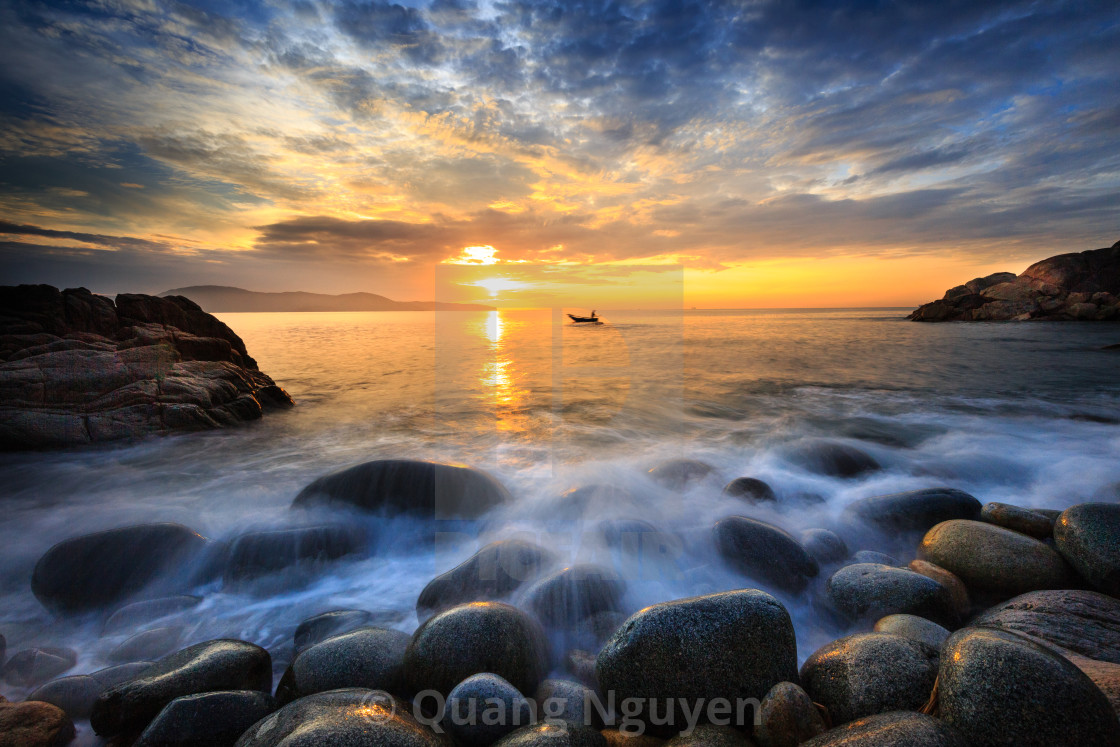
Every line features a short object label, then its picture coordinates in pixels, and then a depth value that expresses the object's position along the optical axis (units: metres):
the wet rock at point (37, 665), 3.45
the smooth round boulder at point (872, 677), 2.46
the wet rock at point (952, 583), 3.80
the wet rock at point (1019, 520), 4.47
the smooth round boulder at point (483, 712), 2.47
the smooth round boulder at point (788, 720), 2.24
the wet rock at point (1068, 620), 3.02
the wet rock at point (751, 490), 6.36
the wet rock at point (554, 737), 2.23
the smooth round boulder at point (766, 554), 4.45
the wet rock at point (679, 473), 7.02
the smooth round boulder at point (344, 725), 2.07
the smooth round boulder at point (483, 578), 4.26
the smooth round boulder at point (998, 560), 3.90
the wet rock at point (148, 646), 3.69
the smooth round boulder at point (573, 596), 3.93
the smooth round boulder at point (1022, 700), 1.92
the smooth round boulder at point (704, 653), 2.58
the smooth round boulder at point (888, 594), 3.61
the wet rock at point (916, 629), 3.09
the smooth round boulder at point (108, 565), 4.37
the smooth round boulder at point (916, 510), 5.28
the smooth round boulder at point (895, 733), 1.88
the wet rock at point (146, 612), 4.09
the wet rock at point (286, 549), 4.91
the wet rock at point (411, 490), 5.98
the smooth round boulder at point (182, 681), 2.73
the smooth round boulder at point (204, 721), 2.45
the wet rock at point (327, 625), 3.83
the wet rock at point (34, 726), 2.59
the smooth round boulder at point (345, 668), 2.92
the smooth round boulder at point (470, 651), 2.94
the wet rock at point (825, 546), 4.84
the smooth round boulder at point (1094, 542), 3.72
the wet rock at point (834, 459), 7.32
